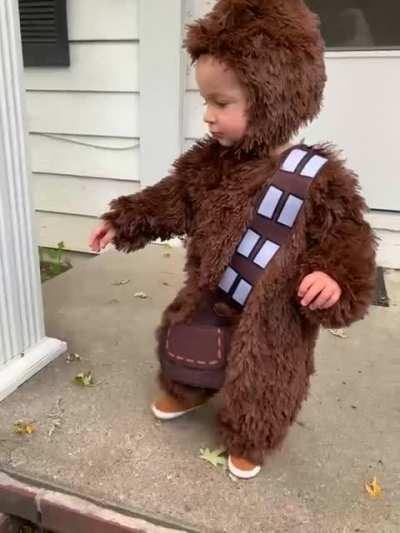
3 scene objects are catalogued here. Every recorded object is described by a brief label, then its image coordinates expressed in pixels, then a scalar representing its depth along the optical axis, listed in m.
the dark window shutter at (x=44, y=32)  2.77
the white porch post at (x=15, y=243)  1.55
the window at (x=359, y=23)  2.44
